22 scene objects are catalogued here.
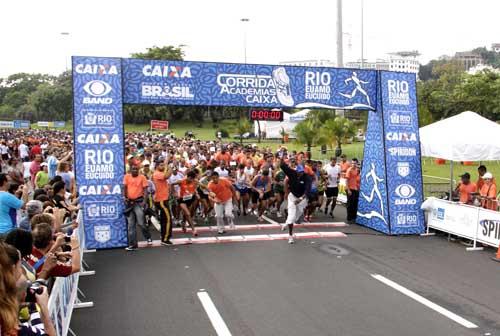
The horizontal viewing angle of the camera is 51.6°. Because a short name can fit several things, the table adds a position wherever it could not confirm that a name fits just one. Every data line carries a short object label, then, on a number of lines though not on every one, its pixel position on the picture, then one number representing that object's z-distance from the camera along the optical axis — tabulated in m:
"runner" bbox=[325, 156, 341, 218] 15.82
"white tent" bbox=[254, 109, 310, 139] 61.28
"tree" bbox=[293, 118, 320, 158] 33.97
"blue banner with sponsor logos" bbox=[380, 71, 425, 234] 13.86
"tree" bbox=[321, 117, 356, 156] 33.84
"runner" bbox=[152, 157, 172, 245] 12.09
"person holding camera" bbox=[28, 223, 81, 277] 5.27
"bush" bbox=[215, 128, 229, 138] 60.41
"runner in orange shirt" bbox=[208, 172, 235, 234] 13.49
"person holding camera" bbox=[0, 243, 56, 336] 3.46
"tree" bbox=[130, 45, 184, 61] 93.88
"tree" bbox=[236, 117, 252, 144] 50.28
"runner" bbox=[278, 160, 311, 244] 12.41
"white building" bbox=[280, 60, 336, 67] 189.57
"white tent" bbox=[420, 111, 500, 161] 12.98
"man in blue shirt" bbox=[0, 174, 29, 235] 8.09
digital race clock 16.44
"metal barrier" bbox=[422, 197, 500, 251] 11.75
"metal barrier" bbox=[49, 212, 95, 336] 5.41
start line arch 11.81
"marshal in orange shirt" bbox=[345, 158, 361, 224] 15.38
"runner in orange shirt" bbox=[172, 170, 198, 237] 13.30
